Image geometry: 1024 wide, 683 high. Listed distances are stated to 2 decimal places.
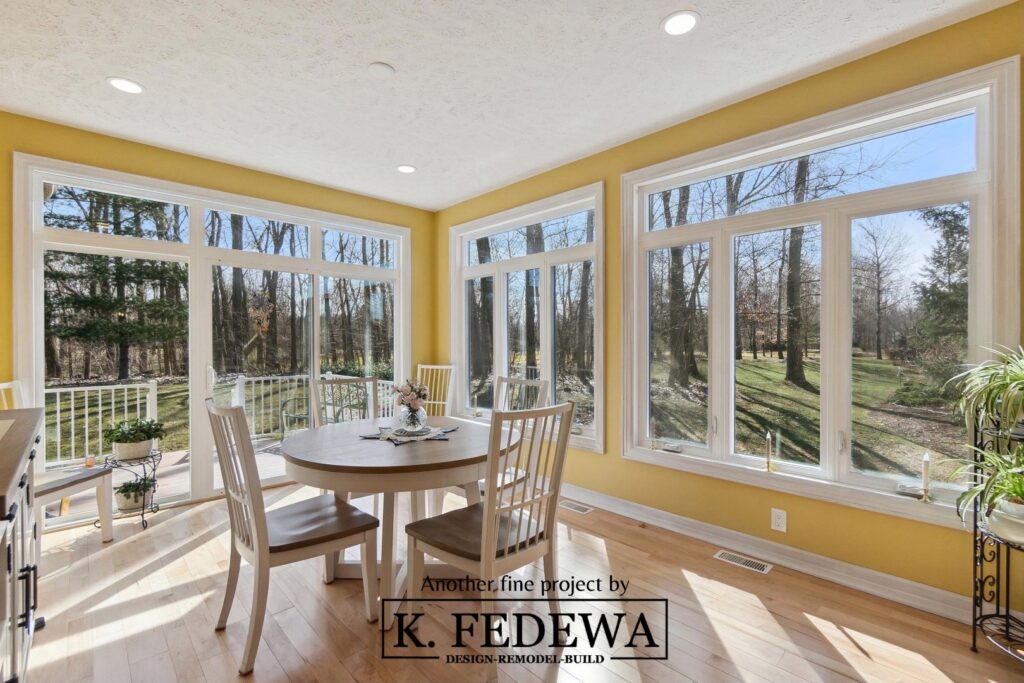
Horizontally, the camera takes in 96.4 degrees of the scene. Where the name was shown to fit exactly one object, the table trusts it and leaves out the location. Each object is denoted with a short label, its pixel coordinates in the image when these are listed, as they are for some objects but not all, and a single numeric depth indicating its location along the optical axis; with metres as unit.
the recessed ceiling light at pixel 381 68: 2.49
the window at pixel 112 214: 3.25
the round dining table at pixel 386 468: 1.93
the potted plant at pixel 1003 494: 1.70
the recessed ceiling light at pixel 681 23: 2.12
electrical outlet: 2.70
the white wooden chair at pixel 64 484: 2.65
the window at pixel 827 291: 2.22
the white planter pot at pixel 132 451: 3.27
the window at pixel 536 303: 3.81
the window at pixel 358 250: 4.62
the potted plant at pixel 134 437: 3.28
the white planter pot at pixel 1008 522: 1.69
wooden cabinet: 1.23
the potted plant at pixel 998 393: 1.69
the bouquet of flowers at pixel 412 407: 2.52
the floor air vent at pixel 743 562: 2.63
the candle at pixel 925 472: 2.28
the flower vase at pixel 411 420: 2.59
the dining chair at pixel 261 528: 1.81
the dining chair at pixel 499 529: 1.74
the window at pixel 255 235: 3.90
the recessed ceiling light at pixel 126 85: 2.61
